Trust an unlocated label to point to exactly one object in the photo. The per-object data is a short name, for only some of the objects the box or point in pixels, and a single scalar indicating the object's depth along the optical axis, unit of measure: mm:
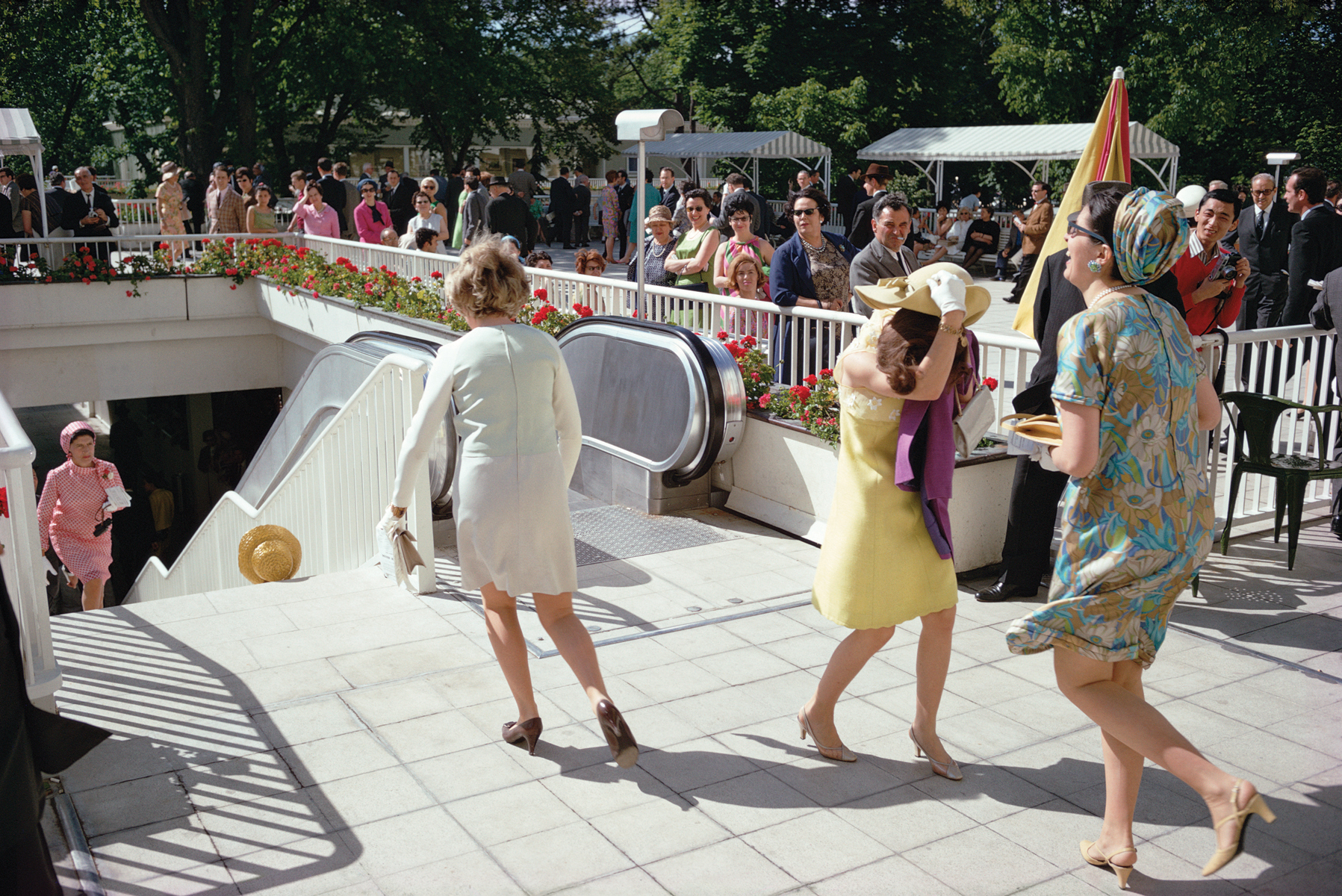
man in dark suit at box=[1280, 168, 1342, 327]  9281
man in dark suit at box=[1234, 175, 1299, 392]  9859
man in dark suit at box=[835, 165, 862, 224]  18859
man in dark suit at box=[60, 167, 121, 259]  18797
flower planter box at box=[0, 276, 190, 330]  16781
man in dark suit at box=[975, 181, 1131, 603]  5672
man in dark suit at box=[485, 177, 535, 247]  13828
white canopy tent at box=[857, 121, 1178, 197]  23141
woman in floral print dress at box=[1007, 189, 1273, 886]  3121
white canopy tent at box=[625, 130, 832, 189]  28219
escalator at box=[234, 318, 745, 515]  7203
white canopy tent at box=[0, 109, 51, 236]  16930
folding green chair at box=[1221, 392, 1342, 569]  6016
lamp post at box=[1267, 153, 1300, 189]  12961
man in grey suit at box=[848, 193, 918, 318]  6562
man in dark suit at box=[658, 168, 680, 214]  14648
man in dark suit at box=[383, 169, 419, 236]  18359
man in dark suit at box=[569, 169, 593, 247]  25239
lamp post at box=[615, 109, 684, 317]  7828
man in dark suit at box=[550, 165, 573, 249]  24578
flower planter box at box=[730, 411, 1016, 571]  6195
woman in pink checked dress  8629
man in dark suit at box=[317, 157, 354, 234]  18391
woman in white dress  3922
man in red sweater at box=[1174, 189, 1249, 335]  6441
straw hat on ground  7633
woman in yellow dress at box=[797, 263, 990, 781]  3652
